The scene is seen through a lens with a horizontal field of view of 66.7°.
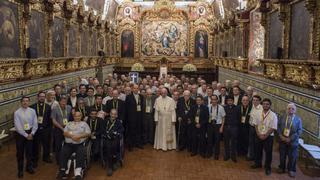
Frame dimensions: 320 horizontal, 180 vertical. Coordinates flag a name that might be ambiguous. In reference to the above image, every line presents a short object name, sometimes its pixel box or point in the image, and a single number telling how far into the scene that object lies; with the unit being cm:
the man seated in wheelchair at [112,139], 563
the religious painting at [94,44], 1562
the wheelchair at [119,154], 573
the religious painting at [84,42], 1382
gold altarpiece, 2002
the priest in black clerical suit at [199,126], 651
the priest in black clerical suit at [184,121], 692
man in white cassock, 702
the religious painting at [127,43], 2038
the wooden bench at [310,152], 503
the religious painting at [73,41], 1218
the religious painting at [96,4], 1480
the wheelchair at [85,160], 527
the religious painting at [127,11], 2030
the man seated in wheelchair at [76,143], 519
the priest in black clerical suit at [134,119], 708
